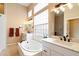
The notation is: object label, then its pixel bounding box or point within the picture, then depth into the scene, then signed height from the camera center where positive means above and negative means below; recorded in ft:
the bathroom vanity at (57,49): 2.39 -1.21
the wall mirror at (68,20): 3.60 +0.74
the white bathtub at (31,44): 5.78 -1.91
